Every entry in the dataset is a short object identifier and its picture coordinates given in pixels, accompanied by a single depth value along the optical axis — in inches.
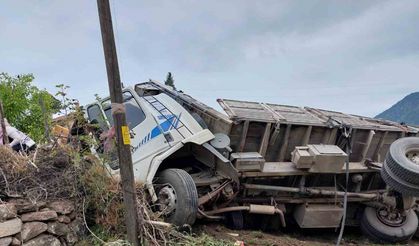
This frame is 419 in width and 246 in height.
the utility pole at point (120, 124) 188.1
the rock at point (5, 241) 180.7
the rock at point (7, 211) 186.7
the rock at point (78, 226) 213.0
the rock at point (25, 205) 197.8
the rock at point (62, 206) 212.1
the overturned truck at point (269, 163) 257.3
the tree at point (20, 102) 682.5
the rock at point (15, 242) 185.9
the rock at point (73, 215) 216.1
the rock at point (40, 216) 197.9
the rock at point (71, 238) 208.4
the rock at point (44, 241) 193.1
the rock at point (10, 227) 183.0
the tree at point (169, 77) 1389.6
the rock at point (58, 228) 203.2
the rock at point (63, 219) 209.8
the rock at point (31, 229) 191.8
